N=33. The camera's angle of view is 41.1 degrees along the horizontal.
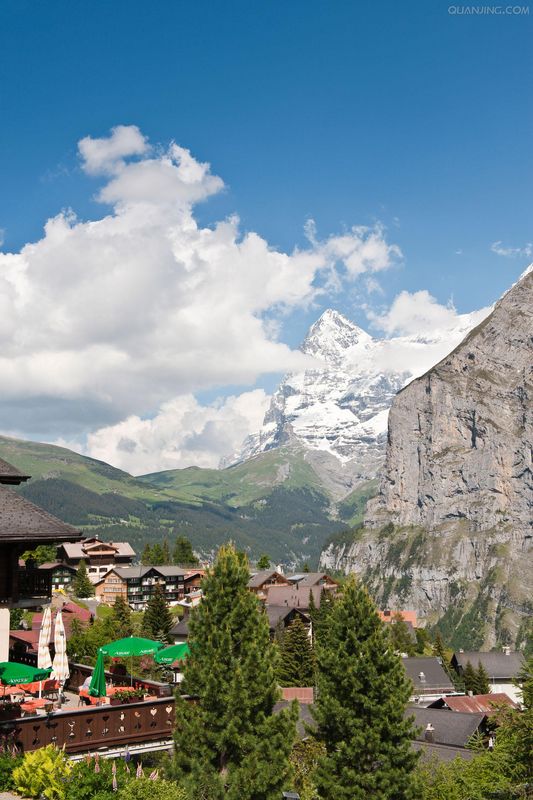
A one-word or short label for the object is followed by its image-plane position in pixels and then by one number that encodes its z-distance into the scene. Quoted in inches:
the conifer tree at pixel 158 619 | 3575.3
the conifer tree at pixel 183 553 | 6993.1
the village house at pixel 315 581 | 6051.7
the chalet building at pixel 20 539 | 893.8
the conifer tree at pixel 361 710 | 1125.1
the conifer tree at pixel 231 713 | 952.3
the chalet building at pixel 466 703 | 2980.3
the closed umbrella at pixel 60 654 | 1267.2
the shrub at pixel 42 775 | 778.8
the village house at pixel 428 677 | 3710.6
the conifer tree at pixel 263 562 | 6673.2
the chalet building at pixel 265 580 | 5738.2
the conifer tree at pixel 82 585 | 5064.0
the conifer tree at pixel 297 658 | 2952.8
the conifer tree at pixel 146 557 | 6968.5
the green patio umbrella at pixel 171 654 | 1530.5
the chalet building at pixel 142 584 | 5807.1
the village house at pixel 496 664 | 4726.9
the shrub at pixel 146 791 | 731.4
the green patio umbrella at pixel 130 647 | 1558.8
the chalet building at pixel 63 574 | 5974.4
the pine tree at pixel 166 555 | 6878.0
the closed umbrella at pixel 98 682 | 1299.2
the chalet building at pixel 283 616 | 3928.9
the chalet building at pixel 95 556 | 6510.8
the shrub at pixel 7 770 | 830.5
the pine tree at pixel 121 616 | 3054.9
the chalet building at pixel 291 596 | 4907.0
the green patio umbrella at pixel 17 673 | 1016.2
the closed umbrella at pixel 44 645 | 1278.3
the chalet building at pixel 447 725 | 2257.6
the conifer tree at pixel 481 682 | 4237.2
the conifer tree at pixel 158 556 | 6796.3
